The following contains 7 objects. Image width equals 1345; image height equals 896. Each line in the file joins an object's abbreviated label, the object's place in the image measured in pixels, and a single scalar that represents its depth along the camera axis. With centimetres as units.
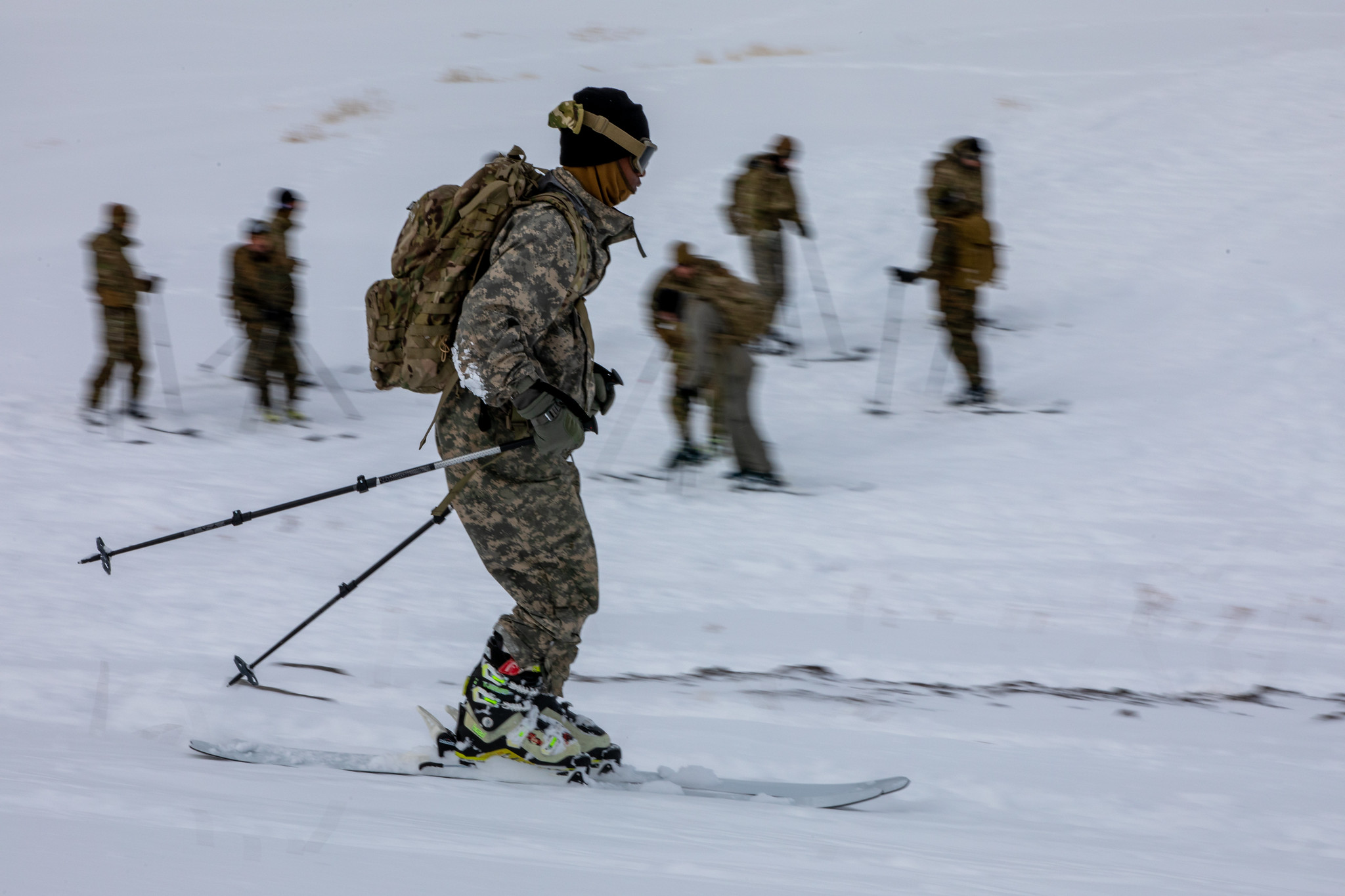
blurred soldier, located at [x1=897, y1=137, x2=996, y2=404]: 1678
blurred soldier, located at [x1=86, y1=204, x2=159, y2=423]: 1689
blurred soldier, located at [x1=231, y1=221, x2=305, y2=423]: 1725
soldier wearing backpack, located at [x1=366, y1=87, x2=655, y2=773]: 548
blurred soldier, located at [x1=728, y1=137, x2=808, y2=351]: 1987
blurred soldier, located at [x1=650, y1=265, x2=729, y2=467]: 1436
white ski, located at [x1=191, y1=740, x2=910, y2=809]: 652
